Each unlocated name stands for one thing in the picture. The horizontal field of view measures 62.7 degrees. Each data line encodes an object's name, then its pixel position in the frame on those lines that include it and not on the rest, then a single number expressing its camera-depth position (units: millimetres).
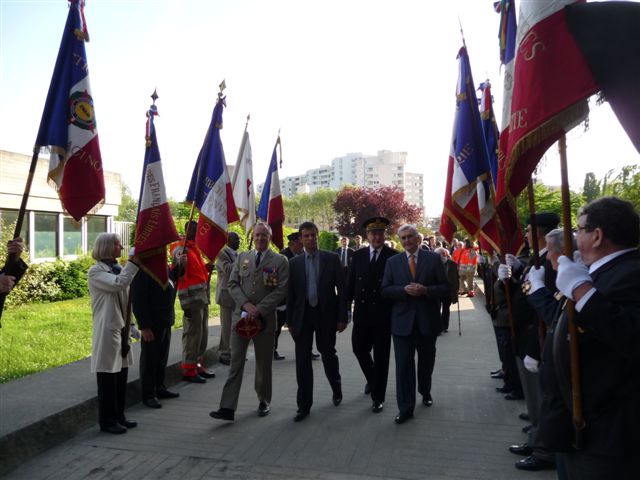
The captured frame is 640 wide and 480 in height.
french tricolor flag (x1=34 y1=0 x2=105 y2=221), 4793
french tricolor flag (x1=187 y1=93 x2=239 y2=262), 7332
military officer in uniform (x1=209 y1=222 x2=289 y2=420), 5785
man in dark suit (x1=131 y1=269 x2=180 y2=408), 6098
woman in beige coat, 5152
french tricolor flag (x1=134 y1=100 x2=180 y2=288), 5738
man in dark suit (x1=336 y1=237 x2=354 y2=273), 14883
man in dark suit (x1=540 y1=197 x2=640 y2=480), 2244
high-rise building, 151375
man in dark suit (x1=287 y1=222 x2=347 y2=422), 6043
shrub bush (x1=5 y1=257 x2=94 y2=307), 14922
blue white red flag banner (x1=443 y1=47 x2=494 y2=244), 5488
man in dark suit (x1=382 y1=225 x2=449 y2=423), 5734
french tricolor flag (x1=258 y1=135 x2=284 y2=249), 10594
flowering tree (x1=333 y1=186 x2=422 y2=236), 47062
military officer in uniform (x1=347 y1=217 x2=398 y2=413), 6180
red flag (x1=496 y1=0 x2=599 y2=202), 2816
